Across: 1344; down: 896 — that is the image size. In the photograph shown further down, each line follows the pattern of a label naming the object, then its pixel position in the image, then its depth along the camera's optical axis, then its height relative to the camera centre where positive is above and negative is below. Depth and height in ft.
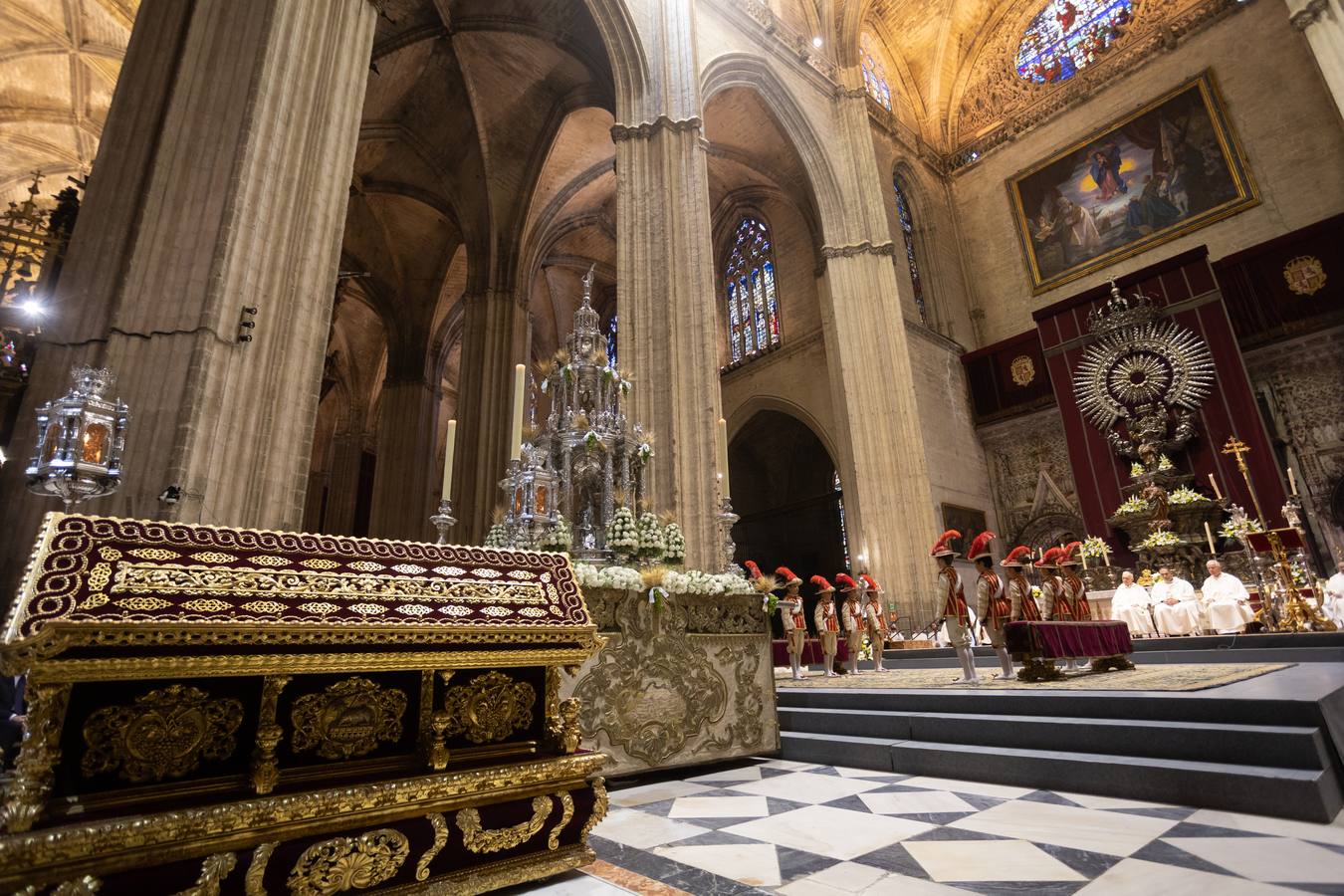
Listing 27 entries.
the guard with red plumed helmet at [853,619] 26.94 +0.50
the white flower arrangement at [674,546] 16.03 +2.30
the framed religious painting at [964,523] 46.60 +7.50
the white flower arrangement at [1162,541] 35.17 +4.16
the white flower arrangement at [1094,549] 38.06 +4.24
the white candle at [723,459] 21.33 +5.98
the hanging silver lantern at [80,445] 10.26 +3.61
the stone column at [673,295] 27.17 +15.83
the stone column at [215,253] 14.60 +10.42
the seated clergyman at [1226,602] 26.11 +0.46
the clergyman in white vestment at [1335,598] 25.72 +0.42
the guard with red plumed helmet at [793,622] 28.27 +0.53
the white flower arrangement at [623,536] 15.51 +2.52
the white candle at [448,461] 13.81 +4.12
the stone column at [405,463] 48.16 +14.68
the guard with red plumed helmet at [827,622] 27.22 +0.43
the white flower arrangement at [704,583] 14.15 +1.22
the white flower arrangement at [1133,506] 38.14 +6.60
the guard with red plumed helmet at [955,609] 18.20 +0.51
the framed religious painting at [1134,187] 45.88 +32.95
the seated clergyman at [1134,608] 29.07 +0.48
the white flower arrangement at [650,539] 15.61 +2.43
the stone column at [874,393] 40.81 +15.94
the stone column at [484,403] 41.65 +16.36
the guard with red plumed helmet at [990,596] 18.29 +0.81
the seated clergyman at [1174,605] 27.63 +0.49
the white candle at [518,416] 15.38 +5.61
